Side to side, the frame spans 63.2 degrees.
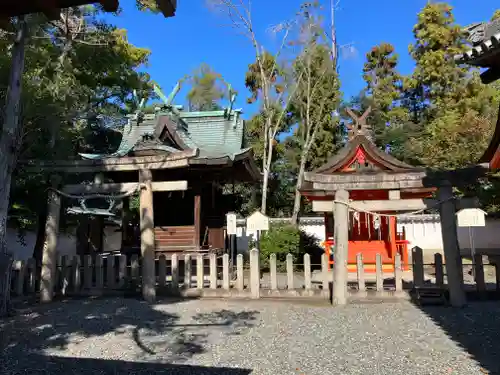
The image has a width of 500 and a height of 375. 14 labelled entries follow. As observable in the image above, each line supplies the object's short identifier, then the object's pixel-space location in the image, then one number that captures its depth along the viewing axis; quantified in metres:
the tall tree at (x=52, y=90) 6.52
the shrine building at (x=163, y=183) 8.53
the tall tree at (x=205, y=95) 30.25
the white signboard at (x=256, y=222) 9.59
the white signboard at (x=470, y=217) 8.09
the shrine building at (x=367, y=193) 8.08
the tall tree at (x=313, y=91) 18.70
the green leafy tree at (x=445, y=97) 17.08
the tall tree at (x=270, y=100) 18.34
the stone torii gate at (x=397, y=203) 7.46
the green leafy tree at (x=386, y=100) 26.50
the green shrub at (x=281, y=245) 14.83
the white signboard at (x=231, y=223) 10.68
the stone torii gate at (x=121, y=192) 8.27
